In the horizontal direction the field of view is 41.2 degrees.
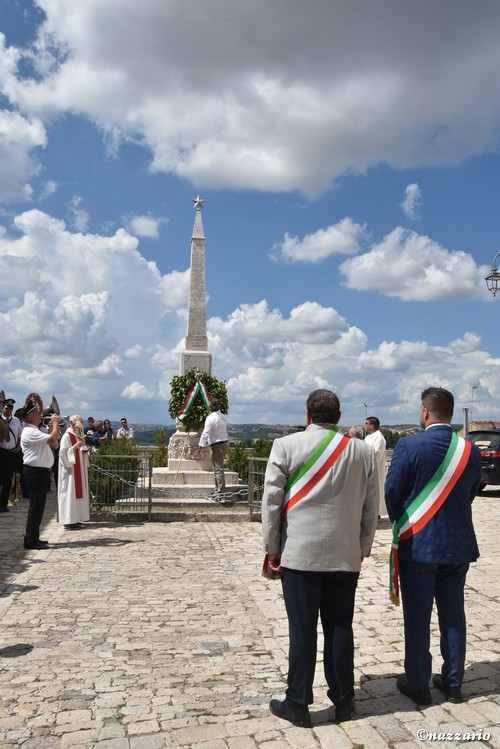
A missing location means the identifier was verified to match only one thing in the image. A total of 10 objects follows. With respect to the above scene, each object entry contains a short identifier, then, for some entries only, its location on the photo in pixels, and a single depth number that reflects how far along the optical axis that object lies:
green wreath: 18.08
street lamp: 14.39
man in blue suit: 4.29
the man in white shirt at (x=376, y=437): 11.70
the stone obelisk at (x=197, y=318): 18.89
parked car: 17.50
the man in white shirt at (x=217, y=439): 14.88
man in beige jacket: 4.06
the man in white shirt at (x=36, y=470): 9.85
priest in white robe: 11.44
